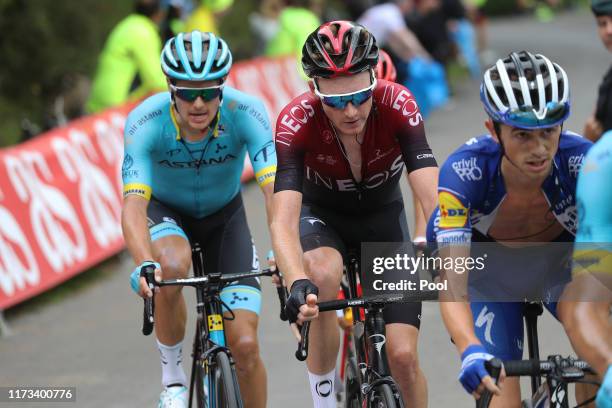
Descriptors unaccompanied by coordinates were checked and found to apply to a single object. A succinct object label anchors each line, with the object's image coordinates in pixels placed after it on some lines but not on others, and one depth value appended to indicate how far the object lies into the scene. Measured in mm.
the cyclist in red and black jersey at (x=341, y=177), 10789
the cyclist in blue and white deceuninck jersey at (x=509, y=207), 9031
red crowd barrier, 19578
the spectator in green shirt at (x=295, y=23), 29250
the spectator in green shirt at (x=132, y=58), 23812
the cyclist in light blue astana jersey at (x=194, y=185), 12187
